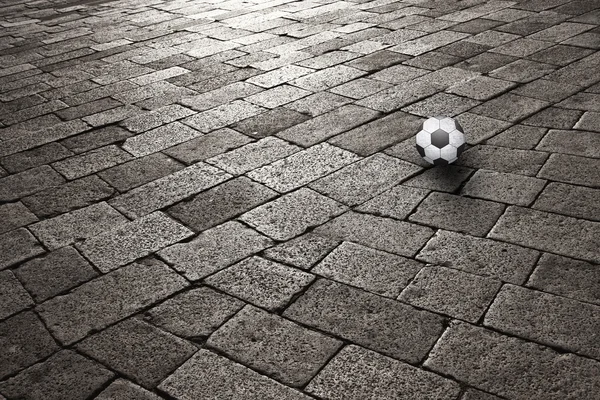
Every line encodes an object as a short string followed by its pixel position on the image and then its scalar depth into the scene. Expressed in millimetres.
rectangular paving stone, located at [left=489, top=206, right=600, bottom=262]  2953
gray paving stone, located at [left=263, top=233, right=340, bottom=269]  3086
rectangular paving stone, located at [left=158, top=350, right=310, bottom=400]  2312
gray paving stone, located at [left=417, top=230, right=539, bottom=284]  2854
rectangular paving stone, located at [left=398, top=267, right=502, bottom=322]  2648
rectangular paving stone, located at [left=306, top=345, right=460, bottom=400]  2258
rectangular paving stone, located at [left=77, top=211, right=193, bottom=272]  3225
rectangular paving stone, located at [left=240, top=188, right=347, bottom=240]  3357
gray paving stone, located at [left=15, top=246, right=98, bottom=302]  3023
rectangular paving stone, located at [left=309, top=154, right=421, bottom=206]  3641
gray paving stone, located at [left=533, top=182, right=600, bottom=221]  3230
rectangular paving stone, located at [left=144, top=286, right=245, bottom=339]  2682
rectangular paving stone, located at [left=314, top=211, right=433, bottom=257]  3125
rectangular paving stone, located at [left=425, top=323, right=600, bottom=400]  2211
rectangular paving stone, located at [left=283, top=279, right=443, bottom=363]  2492
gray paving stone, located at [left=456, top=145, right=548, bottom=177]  3719
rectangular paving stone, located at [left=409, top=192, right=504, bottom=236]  3223
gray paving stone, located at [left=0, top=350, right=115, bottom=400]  2395
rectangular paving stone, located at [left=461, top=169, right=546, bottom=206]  3422
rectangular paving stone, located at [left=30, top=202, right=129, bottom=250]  3430
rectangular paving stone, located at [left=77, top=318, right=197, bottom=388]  2459
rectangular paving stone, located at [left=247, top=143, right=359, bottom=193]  3832
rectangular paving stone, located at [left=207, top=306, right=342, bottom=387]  2420
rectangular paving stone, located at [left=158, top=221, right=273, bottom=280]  3096
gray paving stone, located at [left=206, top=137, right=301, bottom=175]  4066
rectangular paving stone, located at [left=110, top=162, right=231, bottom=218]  3697
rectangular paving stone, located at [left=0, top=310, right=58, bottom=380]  2574
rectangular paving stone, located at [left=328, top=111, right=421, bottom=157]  4188
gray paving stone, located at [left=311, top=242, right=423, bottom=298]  2854
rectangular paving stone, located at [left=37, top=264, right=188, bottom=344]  2754
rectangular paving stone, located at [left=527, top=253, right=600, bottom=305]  2670
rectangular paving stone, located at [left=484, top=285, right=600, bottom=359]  2424
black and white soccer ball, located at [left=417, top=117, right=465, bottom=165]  3693
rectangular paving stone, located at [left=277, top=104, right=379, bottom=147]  4387
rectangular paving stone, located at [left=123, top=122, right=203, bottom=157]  4445
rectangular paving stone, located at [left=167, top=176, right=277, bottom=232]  3514
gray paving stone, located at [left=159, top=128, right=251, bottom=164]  4262
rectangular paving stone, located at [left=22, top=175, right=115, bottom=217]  3748
